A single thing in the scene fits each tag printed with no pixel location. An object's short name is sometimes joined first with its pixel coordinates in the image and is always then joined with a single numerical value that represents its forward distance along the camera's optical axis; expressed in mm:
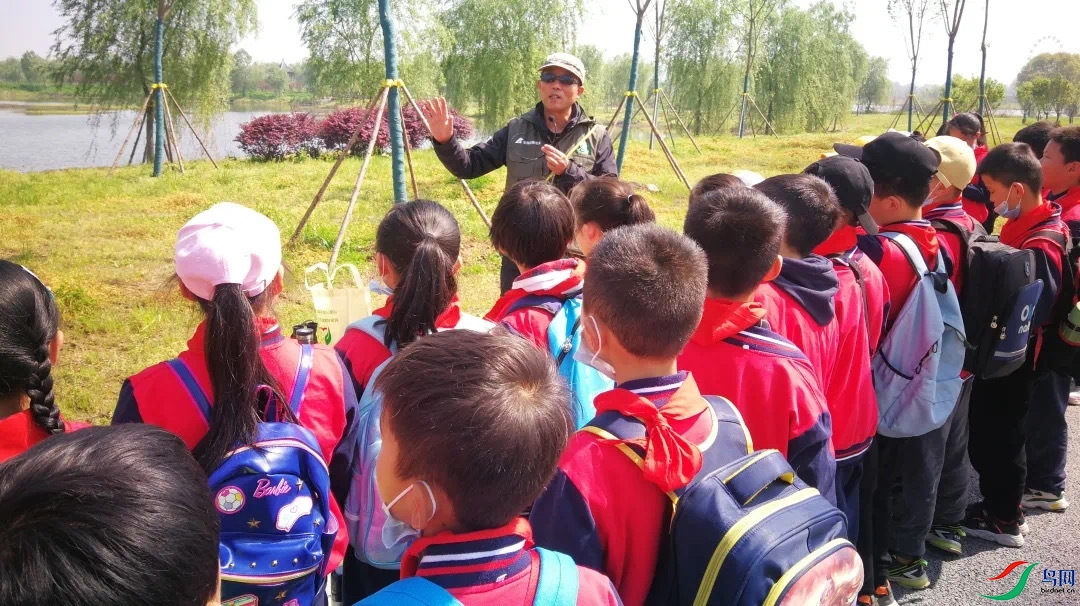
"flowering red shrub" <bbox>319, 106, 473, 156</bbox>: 14000
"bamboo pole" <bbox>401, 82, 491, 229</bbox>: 5291
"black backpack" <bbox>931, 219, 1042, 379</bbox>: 2473
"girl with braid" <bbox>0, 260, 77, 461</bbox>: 1313
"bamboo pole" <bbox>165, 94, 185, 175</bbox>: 10930
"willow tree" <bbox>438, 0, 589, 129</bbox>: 16250
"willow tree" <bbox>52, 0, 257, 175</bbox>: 13703
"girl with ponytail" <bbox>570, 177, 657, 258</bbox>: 2283
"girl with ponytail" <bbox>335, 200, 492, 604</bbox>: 1809
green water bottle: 2797
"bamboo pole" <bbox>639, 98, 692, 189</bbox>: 8517
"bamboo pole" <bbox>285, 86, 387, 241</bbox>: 5784
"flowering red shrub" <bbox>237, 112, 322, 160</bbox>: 13367
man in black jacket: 3580
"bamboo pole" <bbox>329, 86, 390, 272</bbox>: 5157
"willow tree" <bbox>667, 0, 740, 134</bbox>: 21484
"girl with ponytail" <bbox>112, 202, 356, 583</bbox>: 1359
